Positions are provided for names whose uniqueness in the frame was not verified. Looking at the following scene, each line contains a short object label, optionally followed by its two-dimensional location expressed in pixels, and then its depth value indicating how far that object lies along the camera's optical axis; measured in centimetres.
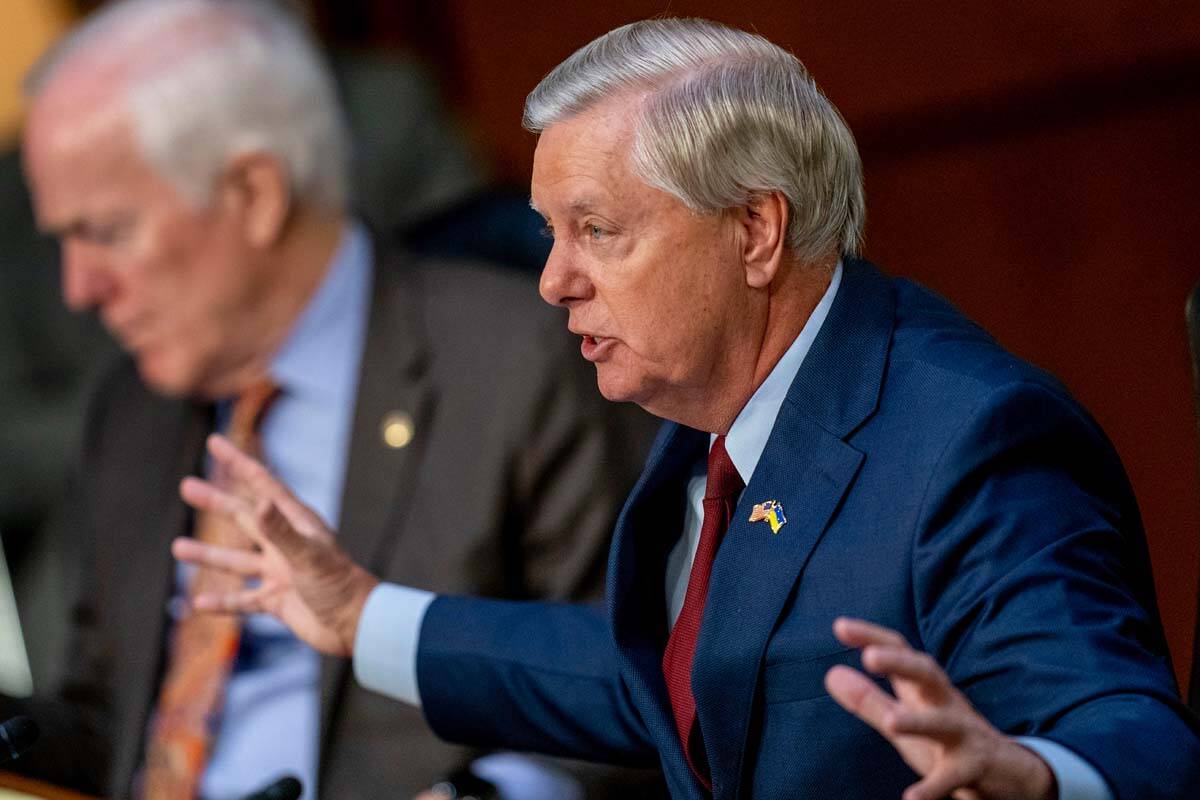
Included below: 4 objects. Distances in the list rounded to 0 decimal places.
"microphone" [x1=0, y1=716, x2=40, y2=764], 516
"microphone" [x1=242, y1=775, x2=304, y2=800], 511
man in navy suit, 493
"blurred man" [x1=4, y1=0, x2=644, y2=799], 561
